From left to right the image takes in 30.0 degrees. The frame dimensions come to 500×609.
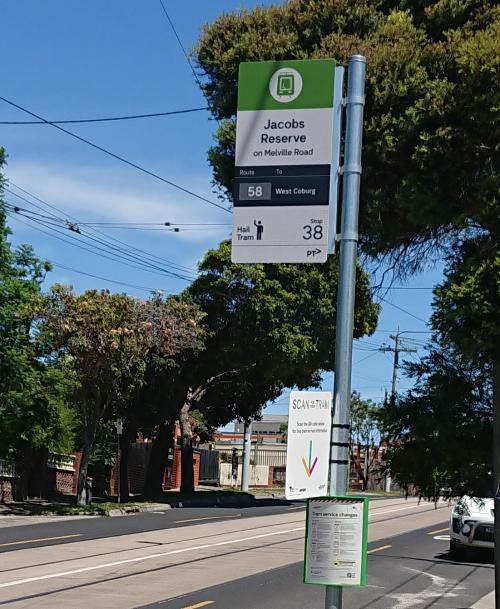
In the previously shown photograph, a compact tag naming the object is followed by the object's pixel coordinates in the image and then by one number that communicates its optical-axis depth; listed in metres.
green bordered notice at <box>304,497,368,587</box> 5.18
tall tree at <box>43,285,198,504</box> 26.38
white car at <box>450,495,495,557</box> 16.95
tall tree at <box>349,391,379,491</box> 60.50
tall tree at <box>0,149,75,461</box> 26.34
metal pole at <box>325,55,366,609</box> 5.38
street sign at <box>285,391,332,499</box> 5.23
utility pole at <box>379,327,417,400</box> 57.53
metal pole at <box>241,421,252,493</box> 45.16
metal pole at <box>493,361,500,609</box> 7.96
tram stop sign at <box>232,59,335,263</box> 5.60
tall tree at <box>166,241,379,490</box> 32.22
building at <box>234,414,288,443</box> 89.25
